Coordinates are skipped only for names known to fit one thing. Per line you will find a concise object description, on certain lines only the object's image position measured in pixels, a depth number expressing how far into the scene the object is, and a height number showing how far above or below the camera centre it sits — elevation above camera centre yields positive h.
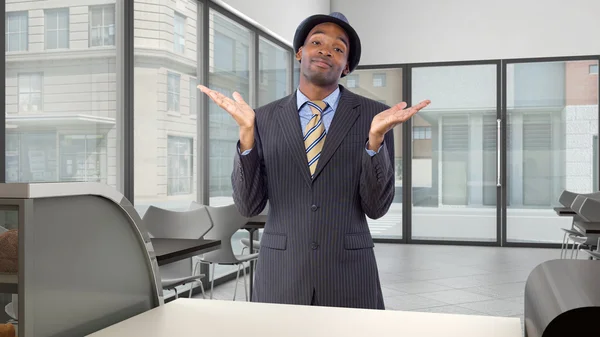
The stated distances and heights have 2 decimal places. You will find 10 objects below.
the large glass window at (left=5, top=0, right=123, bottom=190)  3.59 +0.45
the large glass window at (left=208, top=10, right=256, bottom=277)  6.19 +0.84
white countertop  1.06 -0.27
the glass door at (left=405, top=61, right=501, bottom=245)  9.20 +0.22
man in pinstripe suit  1.86 -0.05
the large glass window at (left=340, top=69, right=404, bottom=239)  9.58 +1.06
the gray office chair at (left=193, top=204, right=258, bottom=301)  4.80 -0.46
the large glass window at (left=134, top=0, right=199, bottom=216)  4.90 +0.53
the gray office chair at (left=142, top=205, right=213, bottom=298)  4.35 -0.37
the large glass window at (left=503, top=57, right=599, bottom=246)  8.87 +0.39
